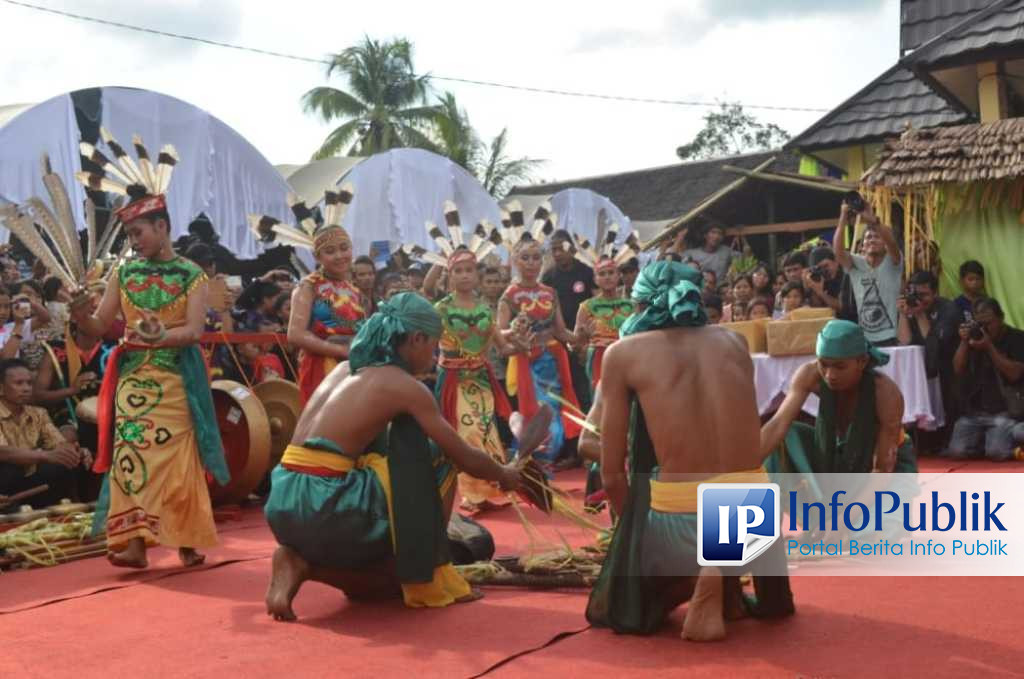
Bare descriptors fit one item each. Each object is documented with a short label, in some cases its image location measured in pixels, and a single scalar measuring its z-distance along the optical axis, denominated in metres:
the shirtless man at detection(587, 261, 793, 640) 3.51
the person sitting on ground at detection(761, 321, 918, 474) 4.82
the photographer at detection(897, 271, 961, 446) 8.84
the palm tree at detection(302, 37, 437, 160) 28.61
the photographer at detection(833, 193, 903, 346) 8.59
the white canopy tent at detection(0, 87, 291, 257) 11.14
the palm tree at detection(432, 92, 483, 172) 28.27
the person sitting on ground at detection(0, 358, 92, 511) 6.54
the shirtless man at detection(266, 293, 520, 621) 4.00
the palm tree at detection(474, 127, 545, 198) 30.59
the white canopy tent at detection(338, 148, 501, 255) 14.99
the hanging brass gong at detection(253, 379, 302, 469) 7.60
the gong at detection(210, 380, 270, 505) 7.05
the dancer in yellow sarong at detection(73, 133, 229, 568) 5.17
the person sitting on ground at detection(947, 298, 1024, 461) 8.52
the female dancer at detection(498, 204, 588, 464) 7.92
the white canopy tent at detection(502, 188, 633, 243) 18.11
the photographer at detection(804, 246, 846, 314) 9.32
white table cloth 8.55
